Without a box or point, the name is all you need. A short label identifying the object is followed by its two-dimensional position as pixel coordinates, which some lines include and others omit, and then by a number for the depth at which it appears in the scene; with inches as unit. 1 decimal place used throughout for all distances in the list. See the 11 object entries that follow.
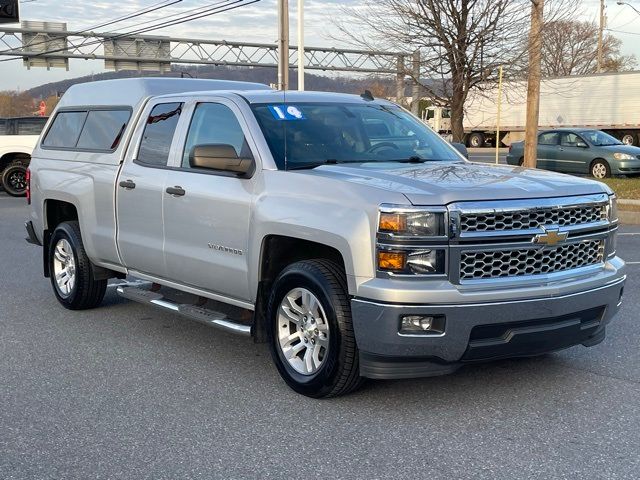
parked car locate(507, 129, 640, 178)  846.5
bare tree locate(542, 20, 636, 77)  2551.7
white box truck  1539.1
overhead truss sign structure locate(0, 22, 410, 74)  1775.3
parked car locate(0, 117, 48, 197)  806.5
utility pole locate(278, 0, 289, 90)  913.5
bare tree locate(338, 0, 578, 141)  698.8
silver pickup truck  173.0
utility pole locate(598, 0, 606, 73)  2177.7
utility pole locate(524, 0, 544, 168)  645.9
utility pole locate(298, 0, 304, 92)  941.2
